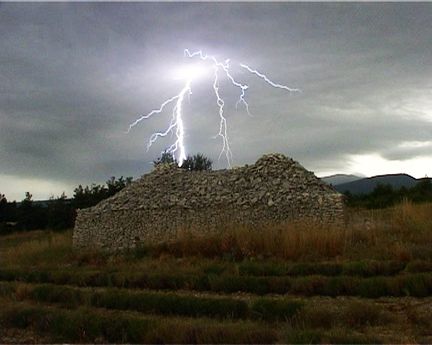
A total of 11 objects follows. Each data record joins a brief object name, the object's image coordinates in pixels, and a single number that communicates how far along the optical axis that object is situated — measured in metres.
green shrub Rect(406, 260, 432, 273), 10.95
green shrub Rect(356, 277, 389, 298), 9.39
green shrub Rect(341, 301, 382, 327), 7.48
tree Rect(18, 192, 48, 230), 43.12
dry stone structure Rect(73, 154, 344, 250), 18.30
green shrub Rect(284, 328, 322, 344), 5.92
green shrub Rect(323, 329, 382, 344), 5.92
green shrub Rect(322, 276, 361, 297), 9.66
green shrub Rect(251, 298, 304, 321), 7.82
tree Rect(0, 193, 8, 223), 47.62
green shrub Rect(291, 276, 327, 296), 9.82
